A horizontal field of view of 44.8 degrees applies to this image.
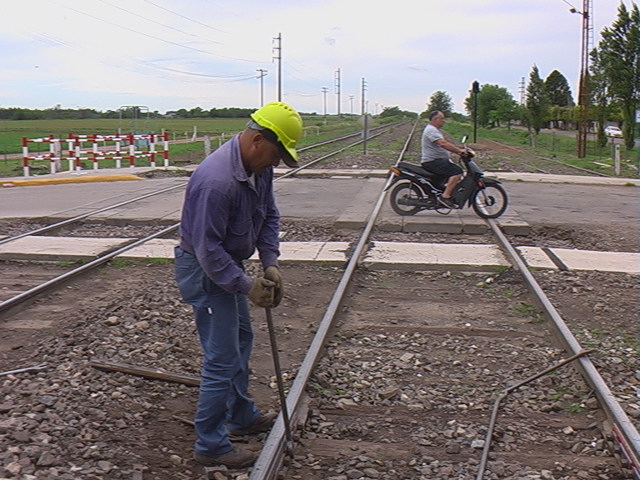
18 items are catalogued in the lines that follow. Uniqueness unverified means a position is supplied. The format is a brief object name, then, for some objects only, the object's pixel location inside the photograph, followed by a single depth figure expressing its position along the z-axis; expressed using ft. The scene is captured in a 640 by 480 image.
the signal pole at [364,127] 100.81
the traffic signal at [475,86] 103.30
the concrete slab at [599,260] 29.91
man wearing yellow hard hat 12.39
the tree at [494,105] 295.48
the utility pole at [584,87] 119.68
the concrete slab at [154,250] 31.09
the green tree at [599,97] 147.03
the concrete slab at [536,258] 29.76
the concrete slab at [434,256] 29.66
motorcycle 40.83
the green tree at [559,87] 358.43
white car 166.70
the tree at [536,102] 189.57
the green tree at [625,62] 123.44
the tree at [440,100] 466.78
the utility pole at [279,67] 224.53
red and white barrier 73.28
